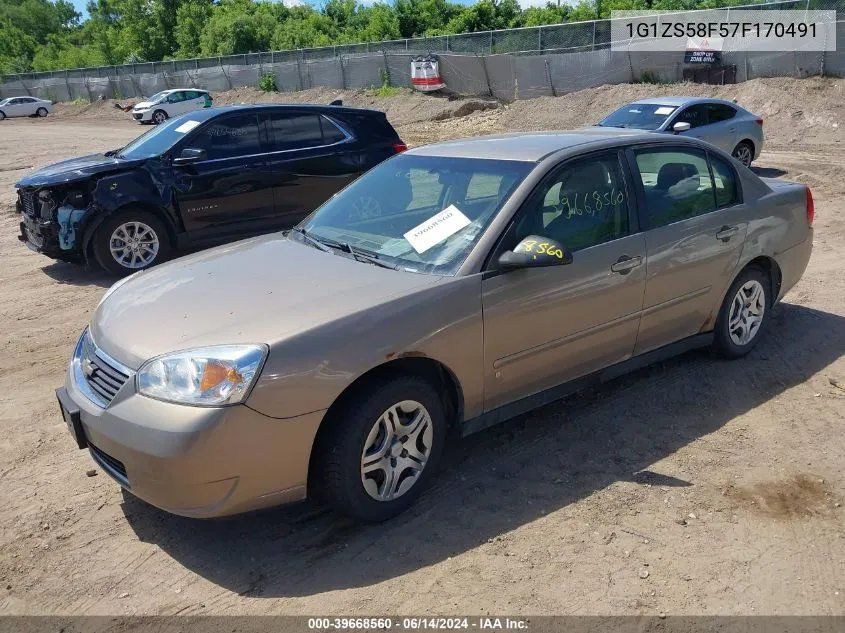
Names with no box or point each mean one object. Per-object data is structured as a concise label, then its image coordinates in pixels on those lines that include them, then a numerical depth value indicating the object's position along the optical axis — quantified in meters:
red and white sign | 30.66
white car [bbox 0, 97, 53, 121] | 44.69
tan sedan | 3.15
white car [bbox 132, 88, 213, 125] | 35.31
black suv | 7.82
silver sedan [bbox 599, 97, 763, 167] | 13.30
